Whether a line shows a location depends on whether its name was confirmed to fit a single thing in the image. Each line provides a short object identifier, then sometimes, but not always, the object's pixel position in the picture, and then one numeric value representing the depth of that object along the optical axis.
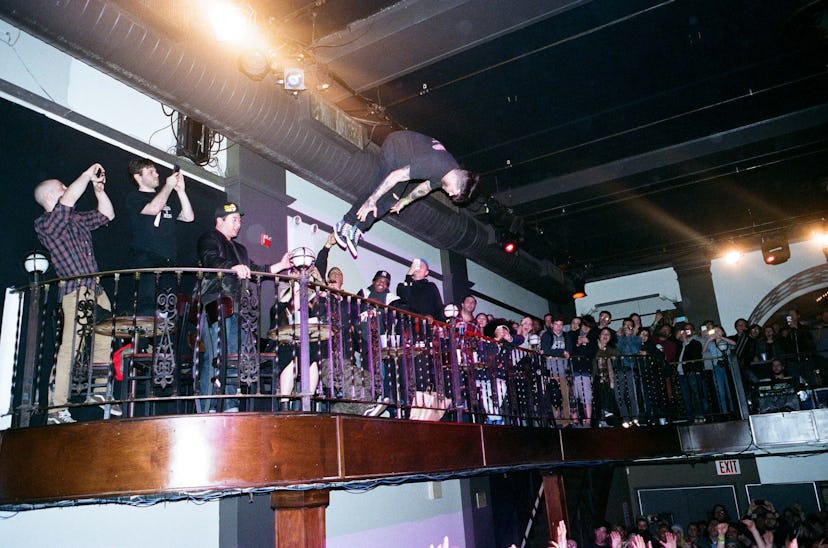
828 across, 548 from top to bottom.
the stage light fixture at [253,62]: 5.48
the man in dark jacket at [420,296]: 7.04
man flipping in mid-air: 5.50
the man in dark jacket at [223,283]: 4.56
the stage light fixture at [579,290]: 14.59
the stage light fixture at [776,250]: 12.55
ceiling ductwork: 4.61
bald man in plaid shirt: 4.46
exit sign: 13.11
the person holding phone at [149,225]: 5.00
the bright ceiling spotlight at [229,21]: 5.27
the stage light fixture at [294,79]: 5.75
